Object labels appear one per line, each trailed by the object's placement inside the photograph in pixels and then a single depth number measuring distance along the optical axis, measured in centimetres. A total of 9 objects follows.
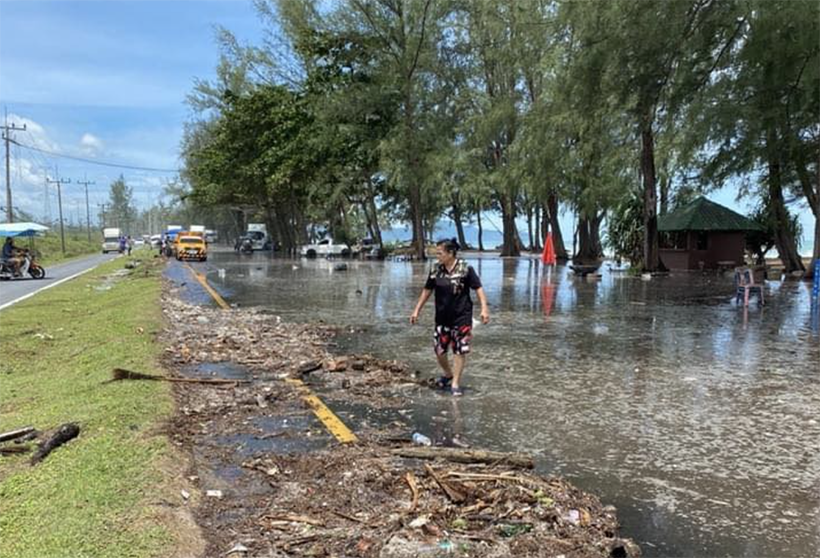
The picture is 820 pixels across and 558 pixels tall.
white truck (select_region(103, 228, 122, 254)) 7444
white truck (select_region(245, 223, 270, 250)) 7694
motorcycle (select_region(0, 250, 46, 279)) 2816
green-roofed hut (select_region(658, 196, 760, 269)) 3344
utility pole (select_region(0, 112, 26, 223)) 5266
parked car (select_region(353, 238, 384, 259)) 5041
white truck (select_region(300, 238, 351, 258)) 5419
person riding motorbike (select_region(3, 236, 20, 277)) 2816
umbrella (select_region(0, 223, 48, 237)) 3019
